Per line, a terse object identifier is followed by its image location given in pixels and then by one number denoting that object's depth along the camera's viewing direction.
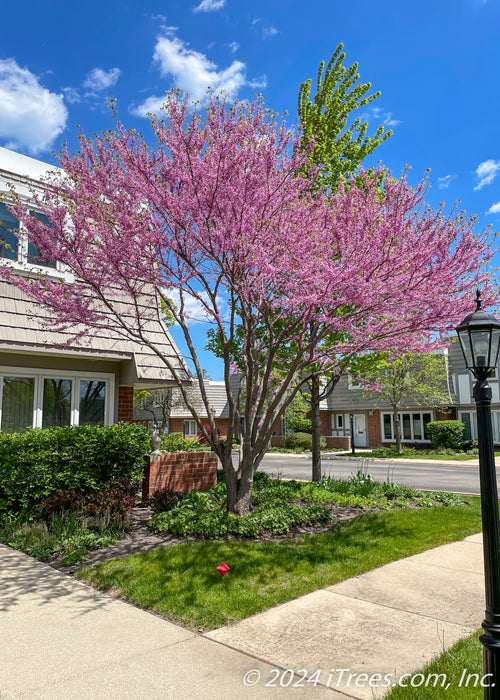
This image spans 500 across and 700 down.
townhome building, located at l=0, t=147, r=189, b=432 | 8.96
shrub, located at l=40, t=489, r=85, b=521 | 7.57
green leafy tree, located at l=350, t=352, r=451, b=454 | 28.72
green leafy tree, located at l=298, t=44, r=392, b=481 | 11.43
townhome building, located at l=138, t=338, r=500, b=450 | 31.66
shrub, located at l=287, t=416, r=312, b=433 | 35.82
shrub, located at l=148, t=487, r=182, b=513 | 8.58
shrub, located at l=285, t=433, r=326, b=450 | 34.82
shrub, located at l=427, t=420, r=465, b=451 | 30.28
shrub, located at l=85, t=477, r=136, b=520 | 7.63
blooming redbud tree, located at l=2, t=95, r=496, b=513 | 7.39
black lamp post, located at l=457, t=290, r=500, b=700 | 3.21
